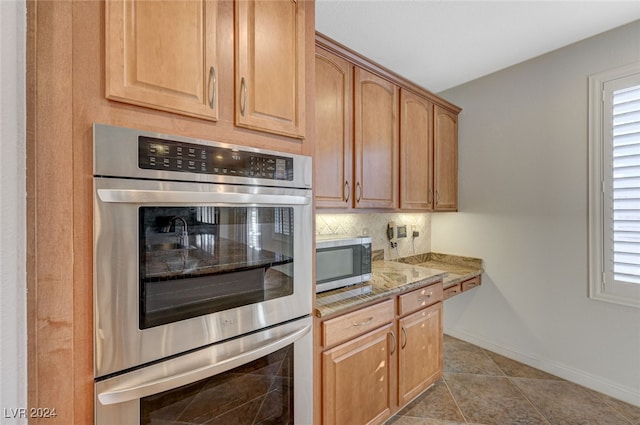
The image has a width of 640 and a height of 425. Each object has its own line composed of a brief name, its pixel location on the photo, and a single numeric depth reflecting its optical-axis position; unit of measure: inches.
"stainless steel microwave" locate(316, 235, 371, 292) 62.4
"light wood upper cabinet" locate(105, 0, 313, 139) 33.1
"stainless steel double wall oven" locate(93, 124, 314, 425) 31.5
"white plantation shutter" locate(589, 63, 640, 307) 77.0
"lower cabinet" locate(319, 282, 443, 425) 56.2
